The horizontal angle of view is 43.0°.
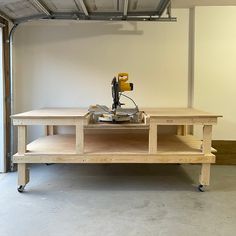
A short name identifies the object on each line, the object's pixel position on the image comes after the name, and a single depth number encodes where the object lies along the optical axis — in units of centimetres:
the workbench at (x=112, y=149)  331
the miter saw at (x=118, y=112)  353
